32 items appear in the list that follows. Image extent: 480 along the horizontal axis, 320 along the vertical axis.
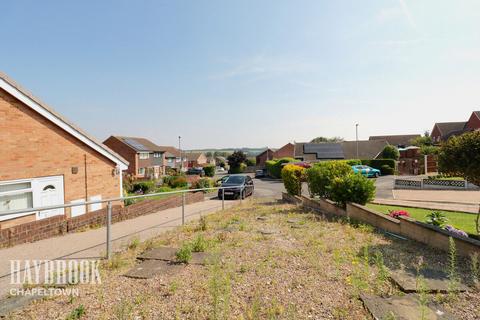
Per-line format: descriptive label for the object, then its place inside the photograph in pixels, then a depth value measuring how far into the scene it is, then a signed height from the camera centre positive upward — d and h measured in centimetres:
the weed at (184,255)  453 -156
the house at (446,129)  5714 +591
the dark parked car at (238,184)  1690 -173
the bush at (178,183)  2816 -225
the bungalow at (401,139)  7735 +501
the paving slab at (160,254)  481 -168
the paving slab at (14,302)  313 -165
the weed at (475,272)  357 -165
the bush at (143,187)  2439 -230
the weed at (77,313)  292 -161
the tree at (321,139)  10281 +707
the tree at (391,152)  3756 +53
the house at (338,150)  4838 +135
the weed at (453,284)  334 -165
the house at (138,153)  4681 +153
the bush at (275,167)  3744 -111
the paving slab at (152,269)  405 -167
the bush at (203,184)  2518 -218
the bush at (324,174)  1042 -62
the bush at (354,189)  867 -102
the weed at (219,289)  297 -162
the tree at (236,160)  5597 -5
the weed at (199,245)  516 -160
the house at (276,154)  5519 +109
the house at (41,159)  805 +15
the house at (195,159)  9125 +54
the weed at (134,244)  565 -171
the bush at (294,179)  1352 -103
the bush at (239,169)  5581 -189
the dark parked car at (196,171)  5423 -219
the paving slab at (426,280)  346 -168
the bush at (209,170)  5186 -184
